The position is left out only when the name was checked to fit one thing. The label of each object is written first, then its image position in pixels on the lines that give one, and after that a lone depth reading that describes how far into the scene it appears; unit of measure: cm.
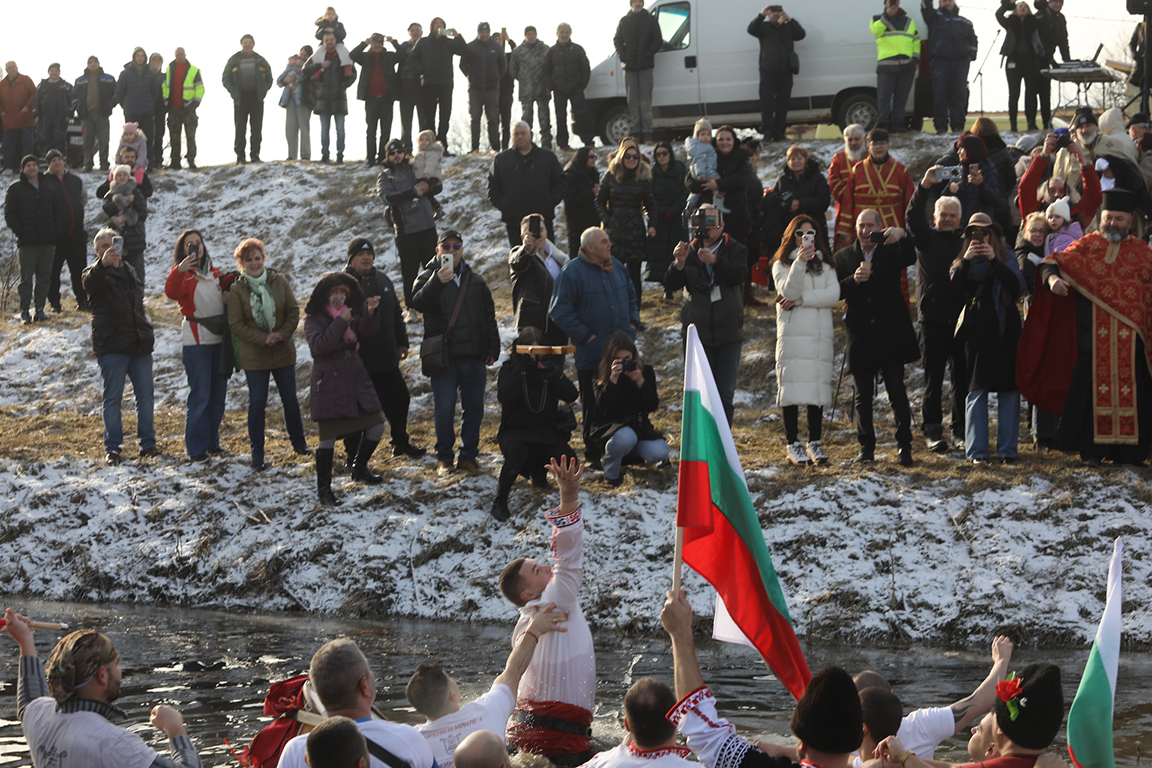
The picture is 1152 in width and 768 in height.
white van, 1958
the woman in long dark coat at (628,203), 1417
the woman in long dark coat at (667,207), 1445
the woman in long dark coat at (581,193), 1494
